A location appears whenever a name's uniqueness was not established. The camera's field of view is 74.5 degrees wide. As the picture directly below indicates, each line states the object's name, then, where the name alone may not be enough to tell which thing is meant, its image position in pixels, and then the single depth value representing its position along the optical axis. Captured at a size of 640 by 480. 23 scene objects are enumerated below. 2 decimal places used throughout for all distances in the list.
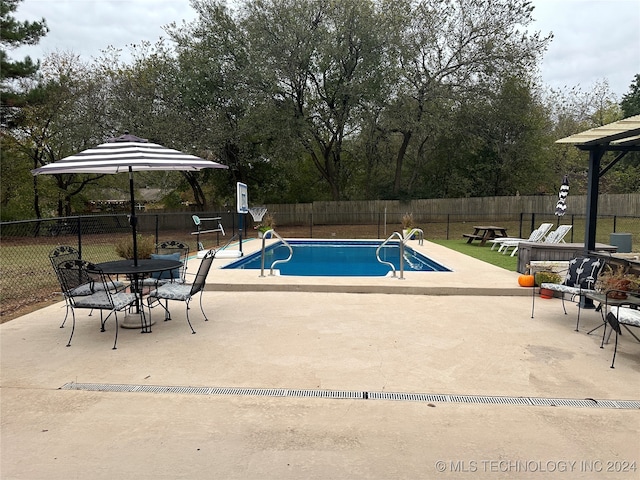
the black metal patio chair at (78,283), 4.57
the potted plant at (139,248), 7.04
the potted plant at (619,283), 4.49
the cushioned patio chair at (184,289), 4.68
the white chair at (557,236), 10.12
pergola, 4.82
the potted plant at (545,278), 6.40
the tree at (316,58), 17.45
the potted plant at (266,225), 13.82
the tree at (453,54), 18.83
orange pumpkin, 6.62
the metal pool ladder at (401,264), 7.22
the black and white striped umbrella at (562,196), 11.69
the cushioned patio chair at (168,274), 5.36
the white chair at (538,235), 11.40
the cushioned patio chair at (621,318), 3.65
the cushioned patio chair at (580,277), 4.91
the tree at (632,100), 25.70
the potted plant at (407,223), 14.80
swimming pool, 9.85
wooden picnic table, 13.68
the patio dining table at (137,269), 4.45
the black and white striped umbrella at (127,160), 4.30
